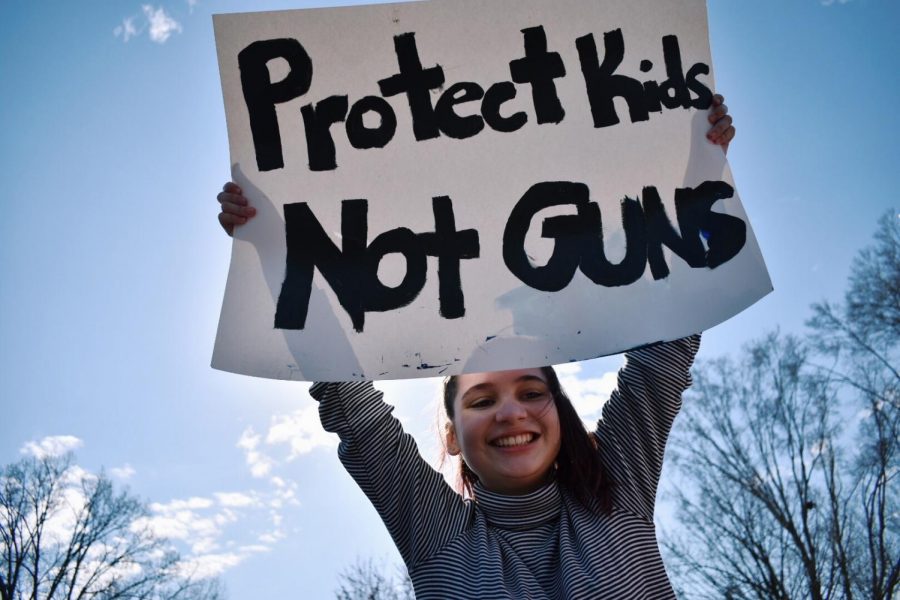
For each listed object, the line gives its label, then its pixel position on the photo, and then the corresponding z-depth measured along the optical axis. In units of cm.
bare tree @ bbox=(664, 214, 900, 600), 1016
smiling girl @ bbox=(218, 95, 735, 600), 166
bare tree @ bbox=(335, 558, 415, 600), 1215
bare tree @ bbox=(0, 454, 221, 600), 1398
